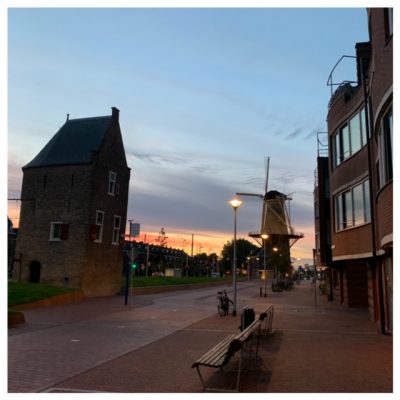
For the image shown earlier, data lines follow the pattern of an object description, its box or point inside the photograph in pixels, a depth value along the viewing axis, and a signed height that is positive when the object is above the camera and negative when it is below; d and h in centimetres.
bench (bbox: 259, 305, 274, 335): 1443 -251
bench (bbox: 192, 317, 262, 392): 755 -186
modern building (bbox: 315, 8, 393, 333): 1227 +270
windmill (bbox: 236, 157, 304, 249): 7494 +390
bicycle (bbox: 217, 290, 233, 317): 2166 -269
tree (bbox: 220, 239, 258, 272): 13138 -203
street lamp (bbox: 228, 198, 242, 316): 2188 +191
